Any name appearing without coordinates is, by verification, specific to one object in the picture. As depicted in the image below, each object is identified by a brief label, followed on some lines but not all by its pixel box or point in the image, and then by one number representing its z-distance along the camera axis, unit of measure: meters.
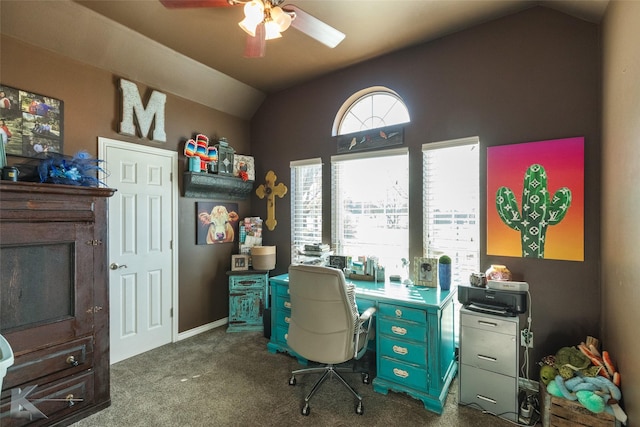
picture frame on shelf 3.84
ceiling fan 1.78
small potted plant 2.52
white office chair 1.99
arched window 3.07
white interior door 2.83
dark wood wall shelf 3.35
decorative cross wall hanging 3.85
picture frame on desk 2.60
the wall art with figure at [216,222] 3.56
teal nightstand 3.52
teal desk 2.13
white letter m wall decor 2.85
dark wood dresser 1.78
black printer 2.07
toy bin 1.63
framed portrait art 2.20
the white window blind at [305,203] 3.57
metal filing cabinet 2.00
